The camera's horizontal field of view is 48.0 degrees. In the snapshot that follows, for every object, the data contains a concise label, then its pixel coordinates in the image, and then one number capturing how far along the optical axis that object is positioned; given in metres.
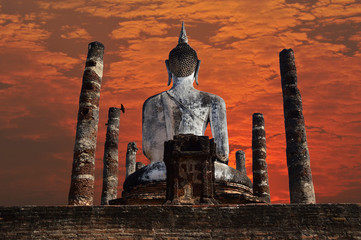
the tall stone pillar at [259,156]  17.39
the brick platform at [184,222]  5.06
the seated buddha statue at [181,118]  8.86
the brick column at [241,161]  24.97
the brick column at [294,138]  11.79
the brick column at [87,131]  11.12
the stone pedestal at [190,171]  6.23
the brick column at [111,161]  17.06
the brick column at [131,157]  21.75
